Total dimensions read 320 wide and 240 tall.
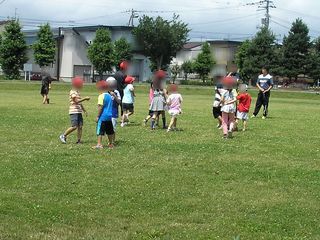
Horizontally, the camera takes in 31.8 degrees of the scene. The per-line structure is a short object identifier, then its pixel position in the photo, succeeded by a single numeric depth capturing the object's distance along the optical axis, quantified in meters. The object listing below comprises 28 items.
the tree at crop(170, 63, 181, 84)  90.19
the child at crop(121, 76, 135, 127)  17.91
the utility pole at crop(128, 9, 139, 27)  100.16
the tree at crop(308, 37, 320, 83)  73.25
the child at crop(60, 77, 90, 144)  12.98
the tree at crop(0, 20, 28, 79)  66.06
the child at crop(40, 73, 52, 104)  29.06
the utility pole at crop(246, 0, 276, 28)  87.28
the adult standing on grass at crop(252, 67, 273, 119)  22.09
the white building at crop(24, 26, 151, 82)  84.31
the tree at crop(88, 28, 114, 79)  74.94
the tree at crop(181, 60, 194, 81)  88.35
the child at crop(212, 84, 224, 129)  16.28
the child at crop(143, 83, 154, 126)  16.79
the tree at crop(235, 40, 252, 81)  75.19
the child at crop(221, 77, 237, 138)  14.59
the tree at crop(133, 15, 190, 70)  79.31
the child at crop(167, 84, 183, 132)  16.20
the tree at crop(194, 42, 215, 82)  83.50
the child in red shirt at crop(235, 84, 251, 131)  17.00
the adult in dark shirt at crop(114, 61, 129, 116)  17.45
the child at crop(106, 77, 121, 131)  13.40
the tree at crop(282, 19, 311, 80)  73.62
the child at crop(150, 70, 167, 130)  16.56
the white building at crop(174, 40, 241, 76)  87.31
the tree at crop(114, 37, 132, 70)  75.50
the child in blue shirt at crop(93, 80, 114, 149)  12.38
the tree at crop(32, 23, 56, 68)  71.00
